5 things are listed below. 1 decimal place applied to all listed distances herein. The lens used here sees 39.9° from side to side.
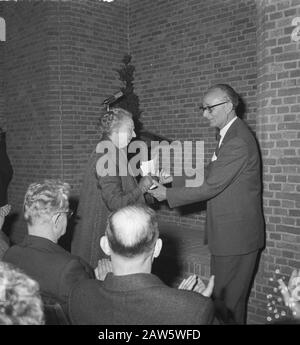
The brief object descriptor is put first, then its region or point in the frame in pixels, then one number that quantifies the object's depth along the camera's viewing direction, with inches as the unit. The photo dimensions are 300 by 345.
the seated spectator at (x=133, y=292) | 65.9
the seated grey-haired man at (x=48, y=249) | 83.0
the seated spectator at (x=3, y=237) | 124.6
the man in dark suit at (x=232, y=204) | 132.6
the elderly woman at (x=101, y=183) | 136.6
